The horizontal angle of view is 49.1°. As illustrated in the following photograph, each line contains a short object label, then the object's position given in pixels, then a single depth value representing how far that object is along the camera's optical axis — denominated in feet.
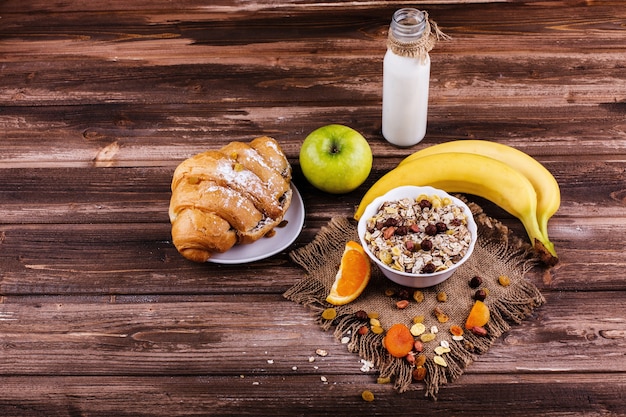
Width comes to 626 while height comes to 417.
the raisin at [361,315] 4.94
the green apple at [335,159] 5.65
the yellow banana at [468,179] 5.42
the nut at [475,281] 5.06
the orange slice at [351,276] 5.05
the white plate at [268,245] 5.31
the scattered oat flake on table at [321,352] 4.82
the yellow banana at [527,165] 5.45
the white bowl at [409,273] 4.83
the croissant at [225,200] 5.12
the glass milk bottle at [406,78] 5.51
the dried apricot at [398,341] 4.73
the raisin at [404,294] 5.03
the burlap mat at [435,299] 4.71
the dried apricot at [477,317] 4.86
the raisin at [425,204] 5.17
